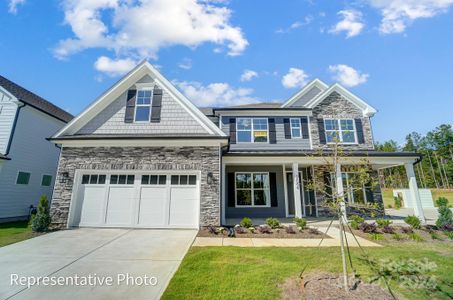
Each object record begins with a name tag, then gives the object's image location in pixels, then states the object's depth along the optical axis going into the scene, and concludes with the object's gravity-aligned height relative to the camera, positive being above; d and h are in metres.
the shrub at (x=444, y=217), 9.06 -0.91
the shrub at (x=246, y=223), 8.88 -1.09
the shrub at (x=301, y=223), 8.72 -1.09
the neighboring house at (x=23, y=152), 11.21 +2.67
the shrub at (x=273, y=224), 8.92 -1.13
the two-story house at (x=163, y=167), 9.02 +1.46
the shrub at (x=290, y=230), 8.23 -1.29
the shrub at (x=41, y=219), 8.12 -0.82
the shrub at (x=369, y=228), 8.50 -1.26
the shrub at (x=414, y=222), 8.88 -1.07
